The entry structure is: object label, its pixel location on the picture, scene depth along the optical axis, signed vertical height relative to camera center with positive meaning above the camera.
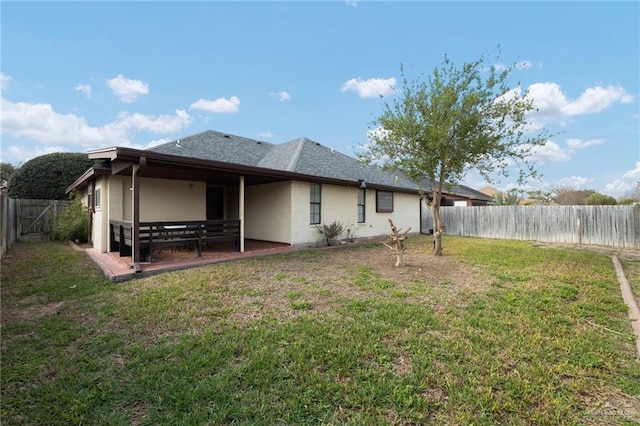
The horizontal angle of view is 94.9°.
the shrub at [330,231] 11.50 -0.68
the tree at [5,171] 24.88 +3.79
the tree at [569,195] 23.89 +1.61
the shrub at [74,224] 12.23 -0.39
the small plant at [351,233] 12.67 -0.83
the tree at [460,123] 8.45 +2.71
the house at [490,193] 20.86 +1.60
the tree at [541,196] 27.22 +1.64
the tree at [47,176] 15.64 +2.13
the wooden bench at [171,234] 7.47 -0.55
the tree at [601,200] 19.73 +0.92
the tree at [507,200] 20.20 +1.03
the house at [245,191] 7.94 +0.92
